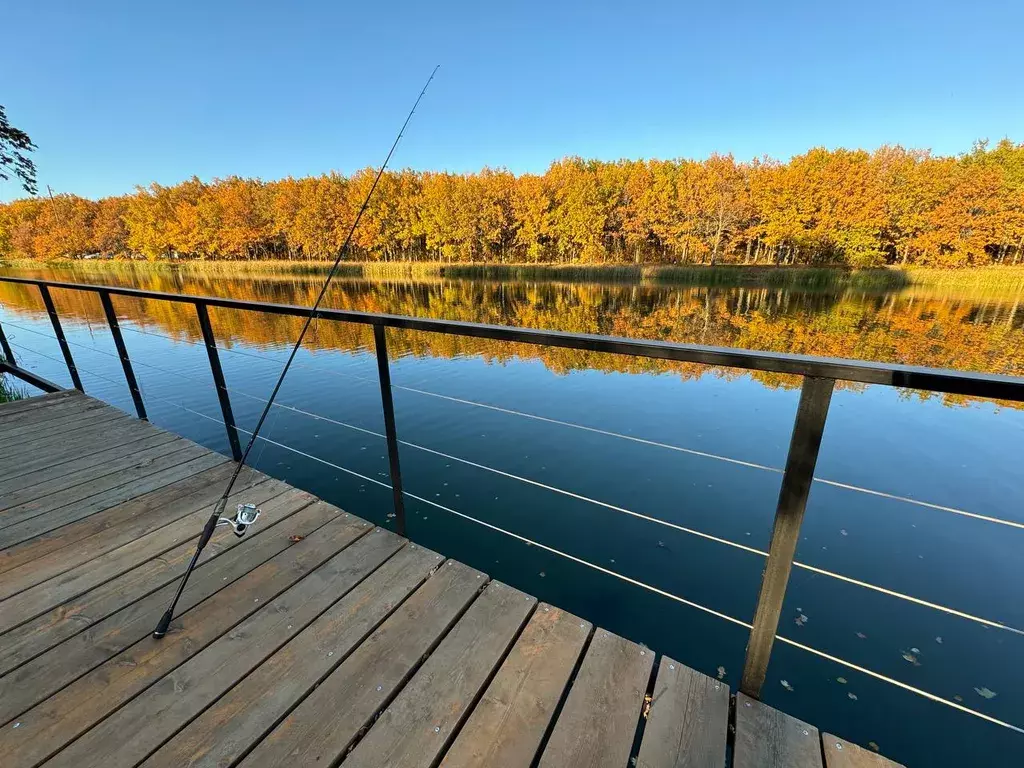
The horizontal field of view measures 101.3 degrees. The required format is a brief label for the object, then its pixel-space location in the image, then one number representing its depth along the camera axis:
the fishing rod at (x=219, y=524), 1.56
